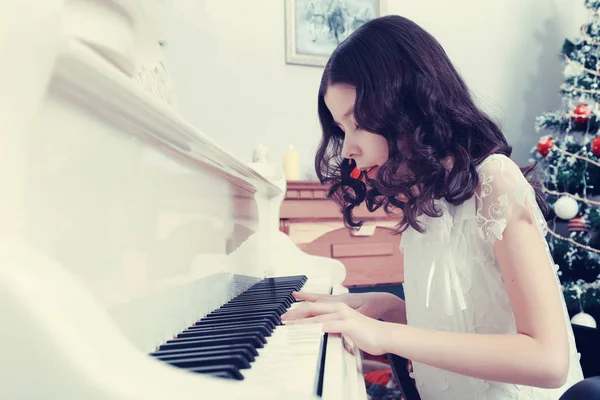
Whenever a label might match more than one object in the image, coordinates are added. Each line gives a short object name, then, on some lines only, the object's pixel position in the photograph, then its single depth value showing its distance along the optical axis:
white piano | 0.23
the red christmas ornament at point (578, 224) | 2.39
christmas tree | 2.36
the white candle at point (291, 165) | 2.24
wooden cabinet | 2.01
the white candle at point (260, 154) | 1.93
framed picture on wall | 2.58
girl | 0.85
